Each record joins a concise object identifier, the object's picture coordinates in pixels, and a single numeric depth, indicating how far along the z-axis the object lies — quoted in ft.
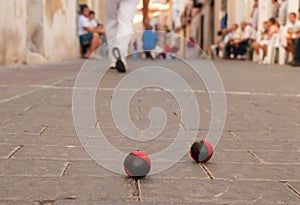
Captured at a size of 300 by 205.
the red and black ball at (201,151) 7.18
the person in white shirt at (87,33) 48.88
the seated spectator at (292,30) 41.78
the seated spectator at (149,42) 34.76
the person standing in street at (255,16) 62.23
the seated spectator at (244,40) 63.05
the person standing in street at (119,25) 22.84
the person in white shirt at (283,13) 49.01
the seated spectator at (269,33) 48.67
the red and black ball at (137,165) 6.06
